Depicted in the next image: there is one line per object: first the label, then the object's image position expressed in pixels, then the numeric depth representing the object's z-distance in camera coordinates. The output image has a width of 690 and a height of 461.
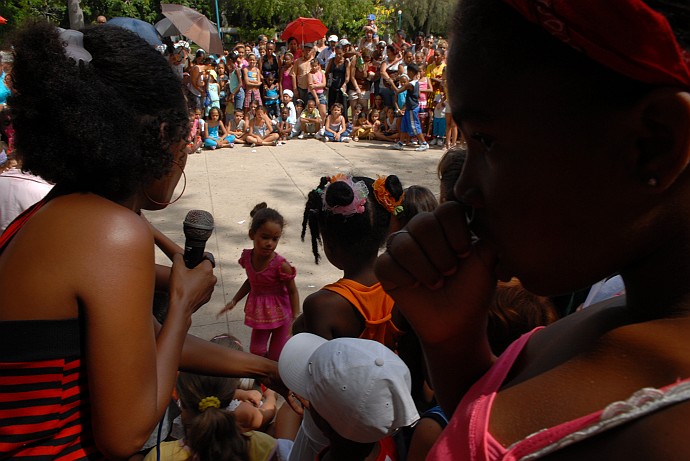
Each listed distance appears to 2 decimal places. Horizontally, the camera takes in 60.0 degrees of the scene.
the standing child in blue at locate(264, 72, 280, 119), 14.49
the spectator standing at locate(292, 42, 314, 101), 14.75
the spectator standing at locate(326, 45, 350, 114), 14.73
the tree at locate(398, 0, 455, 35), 39.09
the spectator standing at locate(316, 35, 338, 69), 17.02
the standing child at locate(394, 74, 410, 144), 12.62
